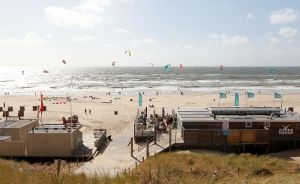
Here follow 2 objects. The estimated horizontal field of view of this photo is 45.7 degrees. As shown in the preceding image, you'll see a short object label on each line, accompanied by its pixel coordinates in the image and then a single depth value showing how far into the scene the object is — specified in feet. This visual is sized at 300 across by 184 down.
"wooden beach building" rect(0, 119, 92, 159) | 76.69
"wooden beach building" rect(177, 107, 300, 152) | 79.77
